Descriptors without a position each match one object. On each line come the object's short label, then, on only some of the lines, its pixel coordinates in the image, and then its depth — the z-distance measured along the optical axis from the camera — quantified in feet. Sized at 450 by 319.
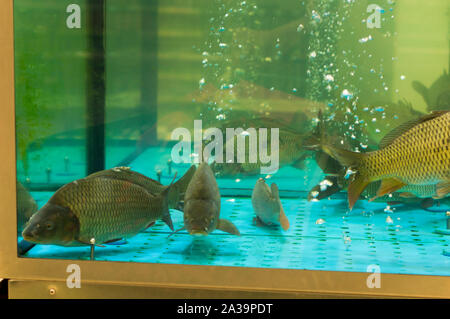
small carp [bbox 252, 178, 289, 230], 5.95
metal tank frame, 4.73
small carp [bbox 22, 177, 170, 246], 4.99
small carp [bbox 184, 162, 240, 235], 5.12
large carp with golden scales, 4.73
